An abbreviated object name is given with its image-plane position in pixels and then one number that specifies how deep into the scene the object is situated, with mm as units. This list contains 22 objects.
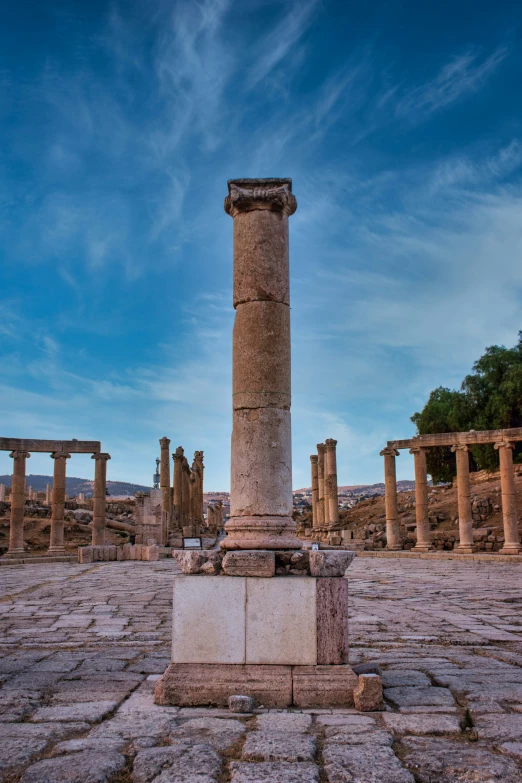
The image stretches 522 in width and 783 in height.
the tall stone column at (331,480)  33406
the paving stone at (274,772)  3729
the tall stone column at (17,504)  25938
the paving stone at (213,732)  4379
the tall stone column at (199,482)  48200
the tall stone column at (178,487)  38000
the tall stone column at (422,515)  27312
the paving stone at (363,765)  3730
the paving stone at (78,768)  3742
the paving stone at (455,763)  3756
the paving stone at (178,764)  3756
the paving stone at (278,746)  4074
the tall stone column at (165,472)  35094
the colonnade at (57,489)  26188
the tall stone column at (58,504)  26516
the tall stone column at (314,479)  39322
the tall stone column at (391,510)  28422
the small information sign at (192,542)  20634
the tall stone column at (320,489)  37000
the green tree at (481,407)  43375
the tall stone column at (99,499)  27297
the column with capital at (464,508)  25797
